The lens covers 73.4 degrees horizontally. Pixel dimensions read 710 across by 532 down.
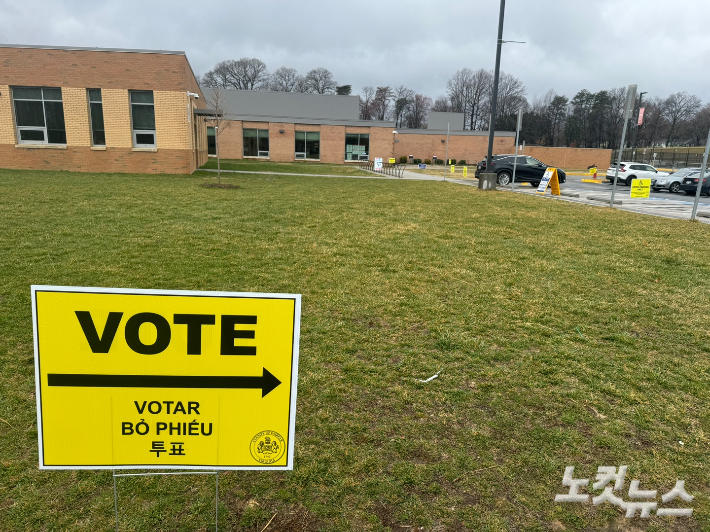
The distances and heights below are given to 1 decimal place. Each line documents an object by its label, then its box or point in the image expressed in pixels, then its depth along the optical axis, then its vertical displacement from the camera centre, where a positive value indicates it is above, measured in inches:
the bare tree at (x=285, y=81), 3334.2 +455.9
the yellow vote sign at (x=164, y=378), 70.8 -35.7
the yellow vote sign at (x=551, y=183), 791.1 -39.8
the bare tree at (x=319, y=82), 3328.2 +458.6
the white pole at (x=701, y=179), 440.6 -13.2
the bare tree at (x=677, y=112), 3265.3 +348.2
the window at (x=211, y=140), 1737.2 +17.0
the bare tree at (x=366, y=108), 3535.9 +310.8
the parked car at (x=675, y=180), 978.7 -33.4
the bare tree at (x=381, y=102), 3535.9 +358.3
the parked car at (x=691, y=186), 909.8 -41.4
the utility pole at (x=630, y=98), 558.6 +72.5
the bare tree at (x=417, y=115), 3515.3 +276.7
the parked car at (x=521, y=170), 964.6 -25.2
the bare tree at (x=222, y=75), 3142.2 +450.6
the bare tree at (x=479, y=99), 3467.0 +399.1
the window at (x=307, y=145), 1823.3 +15.2
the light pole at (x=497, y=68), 746.8 +137.4
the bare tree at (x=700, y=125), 3117.6 +256.1
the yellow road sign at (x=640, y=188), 703.7 -37.6
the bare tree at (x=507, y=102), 3302.2 +386.2
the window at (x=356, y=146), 1873.8 +17.5
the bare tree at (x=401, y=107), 3481.8 +326.2
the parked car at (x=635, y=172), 1087.6 -22.7
